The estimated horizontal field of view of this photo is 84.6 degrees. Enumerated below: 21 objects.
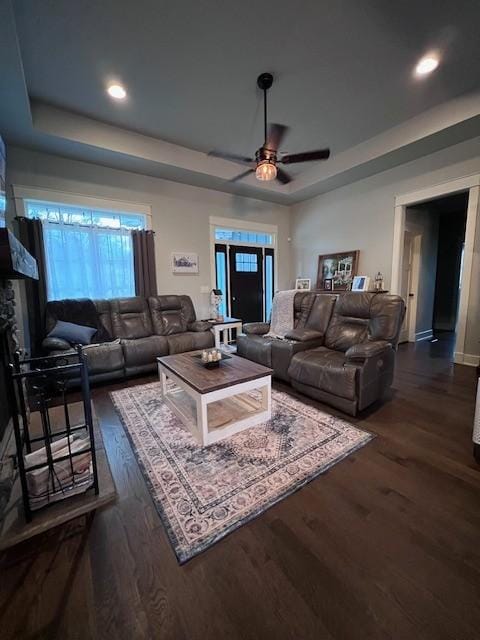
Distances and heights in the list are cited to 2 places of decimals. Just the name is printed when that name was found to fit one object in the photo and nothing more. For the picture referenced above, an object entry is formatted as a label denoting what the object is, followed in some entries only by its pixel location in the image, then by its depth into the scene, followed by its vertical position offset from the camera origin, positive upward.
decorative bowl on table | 2.30 -0.65
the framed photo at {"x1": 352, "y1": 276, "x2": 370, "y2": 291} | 4.48 -0.03
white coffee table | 1.95 -0.88
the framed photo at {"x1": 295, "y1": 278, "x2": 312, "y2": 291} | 5.60 -0.01
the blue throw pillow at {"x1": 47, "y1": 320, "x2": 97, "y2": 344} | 3.18 -0.56
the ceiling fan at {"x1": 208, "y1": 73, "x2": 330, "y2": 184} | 2.63 +1.38
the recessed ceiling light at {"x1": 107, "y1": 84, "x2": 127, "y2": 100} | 2.70 +2.03
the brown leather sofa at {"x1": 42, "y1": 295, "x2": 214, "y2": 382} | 3.13 -0.69
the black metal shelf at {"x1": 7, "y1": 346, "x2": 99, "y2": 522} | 1.27 -0.81
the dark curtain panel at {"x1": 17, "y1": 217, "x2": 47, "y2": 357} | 3.34 +0.02
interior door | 4.65 +0.09
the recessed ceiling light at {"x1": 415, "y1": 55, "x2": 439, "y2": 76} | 2.41 +2.02
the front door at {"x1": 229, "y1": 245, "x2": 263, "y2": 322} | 5.38 +0.01
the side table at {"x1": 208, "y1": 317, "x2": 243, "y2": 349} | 4.29 -0.70
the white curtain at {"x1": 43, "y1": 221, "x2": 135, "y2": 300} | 3.61 +0.35
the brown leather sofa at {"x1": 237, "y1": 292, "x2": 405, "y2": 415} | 2.33 -0.70
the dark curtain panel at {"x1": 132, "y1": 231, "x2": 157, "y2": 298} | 4.13 +0.35
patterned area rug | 1.37 -1.20
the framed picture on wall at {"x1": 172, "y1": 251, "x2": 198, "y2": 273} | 4.62 +0.39
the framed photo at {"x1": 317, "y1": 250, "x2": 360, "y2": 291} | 4.77 +0.24
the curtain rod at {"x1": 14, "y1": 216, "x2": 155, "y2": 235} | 3.33 +0.86
